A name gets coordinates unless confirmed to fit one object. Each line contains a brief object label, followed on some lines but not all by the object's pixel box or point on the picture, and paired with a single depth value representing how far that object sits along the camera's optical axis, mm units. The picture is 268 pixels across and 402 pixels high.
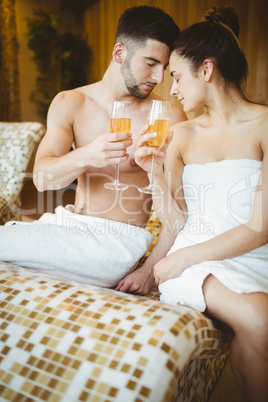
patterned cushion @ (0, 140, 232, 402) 723
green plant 6340
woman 1109
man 1341
